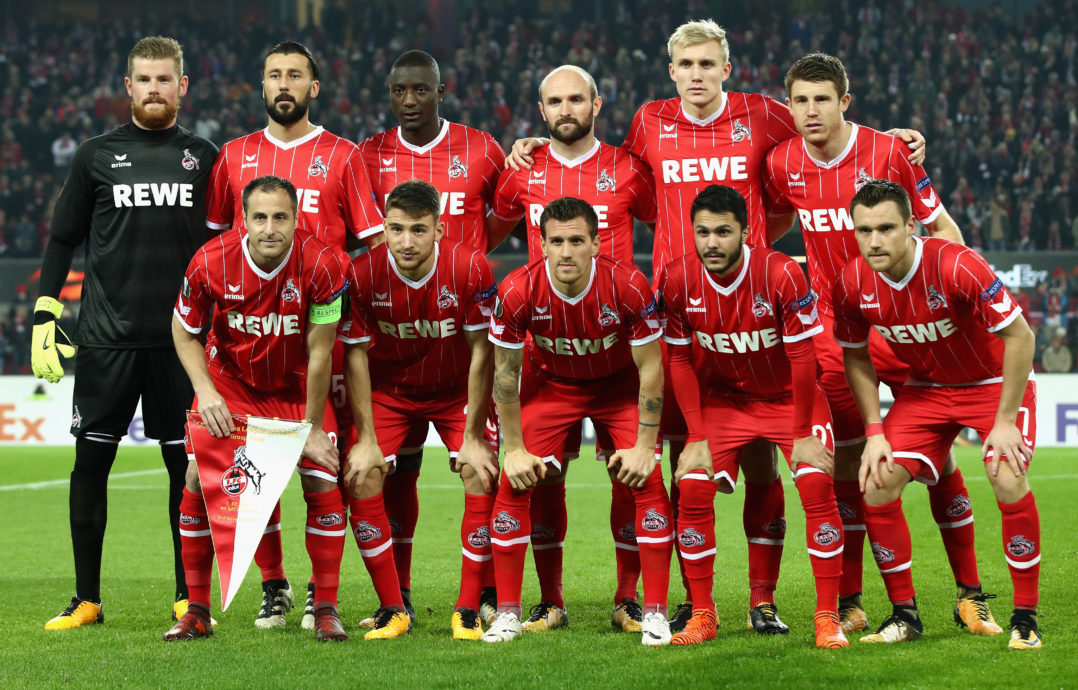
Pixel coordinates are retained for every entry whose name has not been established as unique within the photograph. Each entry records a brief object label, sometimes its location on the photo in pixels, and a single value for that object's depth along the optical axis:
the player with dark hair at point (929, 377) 9.55
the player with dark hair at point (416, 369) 10.39
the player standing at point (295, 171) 11.27
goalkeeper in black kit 11.19
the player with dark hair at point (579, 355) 9.99
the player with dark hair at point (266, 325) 10.04
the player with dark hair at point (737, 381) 9.87
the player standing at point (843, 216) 10.75
